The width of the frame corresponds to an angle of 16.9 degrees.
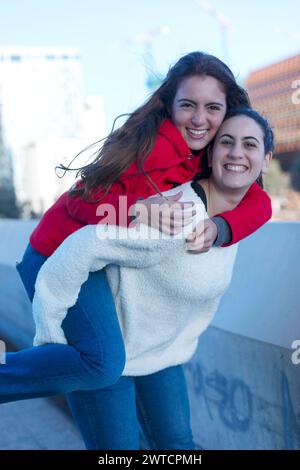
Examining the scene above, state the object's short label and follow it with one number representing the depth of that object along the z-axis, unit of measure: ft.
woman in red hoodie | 8.07
